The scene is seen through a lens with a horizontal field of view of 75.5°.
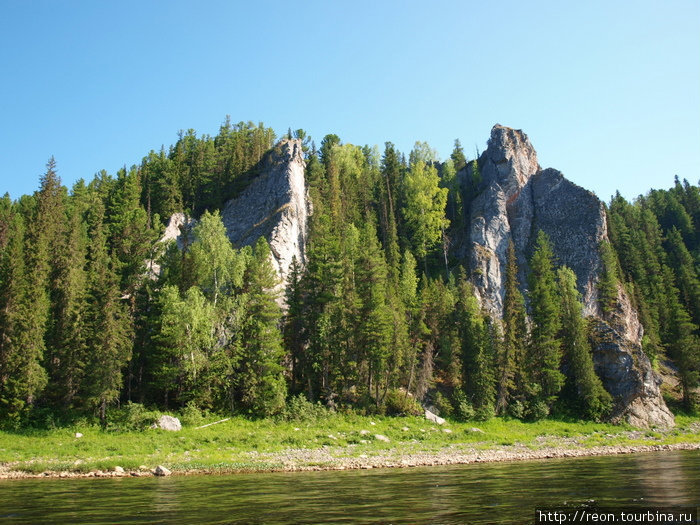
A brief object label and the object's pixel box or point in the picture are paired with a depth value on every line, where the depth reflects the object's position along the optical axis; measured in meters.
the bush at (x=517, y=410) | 51.31
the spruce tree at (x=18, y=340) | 36.44
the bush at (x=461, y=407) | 48.41
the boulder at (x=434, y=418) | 46.24
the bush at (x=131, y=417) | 37.12
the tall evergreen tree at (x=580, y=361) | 52.94
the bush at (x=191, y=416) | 38.97
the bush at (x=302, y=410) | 42.69
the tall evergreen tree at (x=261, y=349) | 43.03
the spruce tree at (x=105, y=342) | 38.41
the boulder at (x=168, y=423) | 37.34
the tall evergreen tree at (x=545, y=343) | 53.47
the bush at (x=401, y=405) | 47.44
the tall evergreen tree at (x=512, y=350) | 52.31
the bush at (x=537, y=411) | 51.01
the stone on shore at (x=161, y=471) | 24.86
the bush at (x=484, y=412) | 48.50
